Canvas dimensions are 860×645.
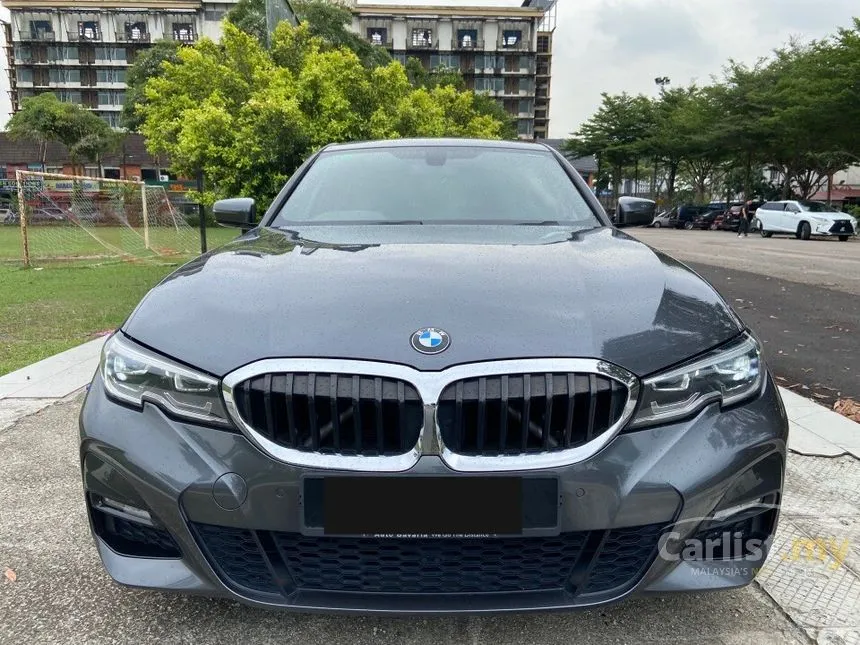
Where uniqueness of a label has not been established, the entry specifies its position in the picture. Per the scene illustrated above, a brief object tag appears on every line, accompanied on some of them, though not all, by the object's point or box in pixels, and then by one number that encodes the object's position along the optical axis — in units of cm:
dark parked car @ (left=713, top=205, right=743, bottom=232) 3547
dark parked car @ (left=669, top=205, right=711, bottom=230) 4066
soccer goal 1468
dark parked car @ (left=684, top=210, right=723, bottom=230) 3841
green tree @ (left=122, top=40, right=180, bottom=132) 4347
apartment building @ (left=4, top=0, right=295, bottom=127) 7394
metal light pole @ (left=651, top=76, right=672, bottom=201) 5138
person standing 2844
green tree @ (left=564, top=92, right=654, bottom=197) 4916
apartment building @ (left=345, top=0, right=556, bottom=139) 7619
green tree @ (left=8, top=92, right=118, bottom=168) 4272
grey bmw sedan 154
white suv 2420
